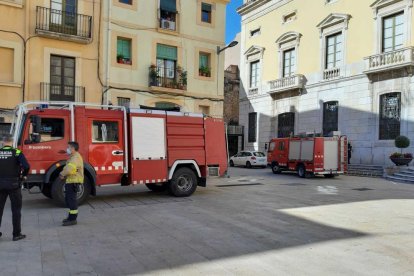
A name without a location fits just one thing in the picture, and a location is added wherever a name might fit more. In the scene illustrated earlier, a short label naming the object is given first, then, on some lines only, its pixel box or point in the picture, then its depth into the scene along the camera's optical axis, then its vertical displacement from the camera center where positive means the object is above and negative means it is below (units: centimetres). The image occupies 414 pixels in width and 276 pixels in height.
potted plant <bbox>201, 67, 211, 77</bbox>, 2202 +360
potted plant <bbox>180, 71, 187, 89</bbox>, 2102 +294
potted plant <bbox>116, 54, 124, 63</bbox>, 1950 +377
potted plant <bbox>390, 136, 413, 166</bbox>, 2127 -92
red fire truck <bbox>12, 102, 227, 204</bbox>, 995 -31
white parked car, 2920 -176
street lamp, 1959 +470
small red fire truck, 2077 -101
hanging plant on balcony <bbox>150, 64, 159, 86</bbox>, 2012 +299
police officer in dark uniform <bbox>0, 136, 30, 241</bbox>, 656 -79
